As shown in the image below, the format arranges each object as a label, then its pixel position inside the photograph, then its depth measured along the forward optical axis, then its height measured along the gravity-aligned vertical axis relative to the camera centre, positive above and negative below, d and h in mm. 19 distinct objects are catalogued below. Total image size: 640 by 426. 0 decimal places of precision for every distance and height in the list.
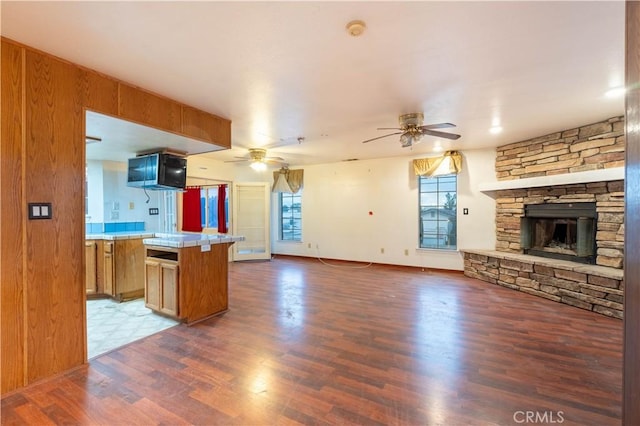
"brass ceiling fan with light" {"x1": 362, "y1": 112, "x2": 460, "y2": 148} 3480 +976
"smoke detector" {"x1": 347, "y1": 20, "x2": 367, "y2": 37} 1804 +1150
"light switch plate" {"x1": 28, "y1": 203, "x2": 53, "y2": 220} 2102 -7
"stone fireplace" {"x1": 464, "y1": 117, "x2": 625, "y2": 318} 3709 -141
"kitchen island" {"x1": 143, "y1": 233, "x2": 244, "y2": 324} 3211 -760
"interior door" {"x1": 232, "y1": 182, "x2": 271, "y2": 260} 7229 -226
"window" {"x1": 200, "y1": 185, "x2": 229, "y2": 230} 6742 +71
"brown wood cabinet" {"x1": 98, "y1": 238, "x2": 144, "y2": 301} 4059 -829
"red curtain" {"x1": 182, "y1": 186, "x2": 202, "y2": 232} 5926 +22
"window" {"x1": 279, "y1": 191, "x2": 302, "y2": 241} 7867 -164
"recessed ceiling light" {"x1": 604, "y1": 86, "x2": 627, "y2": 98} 2847 +1185
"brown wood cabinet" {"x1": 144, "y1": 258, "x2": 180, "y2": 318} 3244 -882
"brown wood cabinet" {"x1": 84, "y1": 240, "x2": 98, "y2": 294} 4098 -805
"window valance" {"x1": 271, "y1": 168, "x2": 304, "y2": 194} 7633 +786
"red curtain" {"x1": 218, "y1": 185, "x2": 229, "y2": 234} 6664 +81
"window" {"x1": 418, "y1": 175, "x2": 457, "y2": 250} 6016 -41
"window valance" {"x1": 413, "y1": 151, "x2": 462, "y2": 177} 5707 +909
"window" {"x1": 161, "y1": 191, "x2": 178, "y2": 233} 5723 -39
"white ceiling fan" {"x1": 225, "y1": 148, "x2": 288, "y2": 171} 5426 +965
